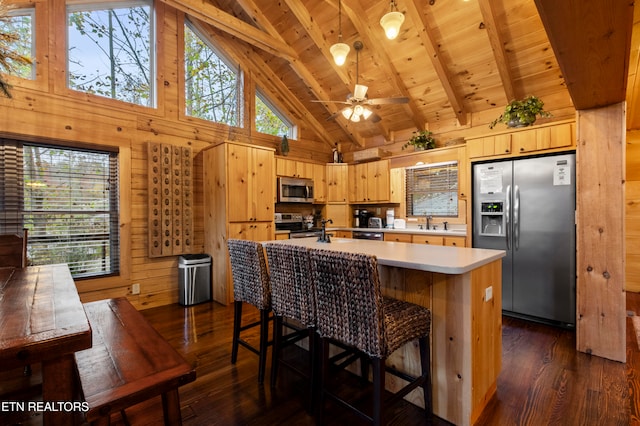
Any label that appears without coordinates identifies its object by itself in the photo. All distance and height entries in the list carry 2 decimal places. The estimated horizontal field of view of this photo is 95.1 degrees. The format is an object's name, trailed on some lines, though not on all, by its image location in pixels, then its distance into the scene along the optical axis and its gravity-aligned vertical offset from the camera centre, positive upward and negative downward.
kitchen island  1.63 -0.65
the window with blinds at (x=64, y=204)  3.02 +0.11
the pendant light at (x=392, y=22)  2.45 +1.60
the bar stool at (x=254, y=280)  2.09 -0.49
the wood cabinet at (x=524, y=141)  3.09 +0.79
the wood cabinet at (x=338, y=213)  5.70 -0.02
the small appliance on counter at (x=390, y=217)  5.21 -0.10
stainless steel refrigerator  3.01 -0.22
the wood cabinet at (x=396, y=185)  5.04 +0.45
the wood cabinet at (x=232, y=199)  3.91 +0.19
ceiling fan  3.04 +1.18
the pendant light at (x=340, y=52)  2.84 +1.57
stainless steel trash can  3.86 -0.89
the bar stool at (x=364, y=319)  1.37 -0.55
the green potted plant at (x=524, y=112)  3.38 +1.15
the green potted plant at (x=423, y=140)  4.73 +1.15
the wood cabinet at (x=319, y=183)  5.53 +0.55
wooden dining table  0.82 -0.37
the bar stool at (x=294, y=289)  1.75 -0.48
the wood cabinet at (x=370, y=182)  5.21 +0.54
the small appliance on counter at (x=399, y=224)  5.02 -0.22
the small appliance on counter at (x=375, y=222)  5.19 -0.19
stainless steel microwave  4.96 +0.39
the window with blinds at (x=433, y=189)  4.57 +0.35
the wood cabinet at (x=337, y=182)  5.69 +0.58
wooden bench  1.08 -0.66
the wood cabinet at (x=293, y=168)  4.97 +0.78
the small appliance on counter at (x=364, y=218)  5.59 -0.12
